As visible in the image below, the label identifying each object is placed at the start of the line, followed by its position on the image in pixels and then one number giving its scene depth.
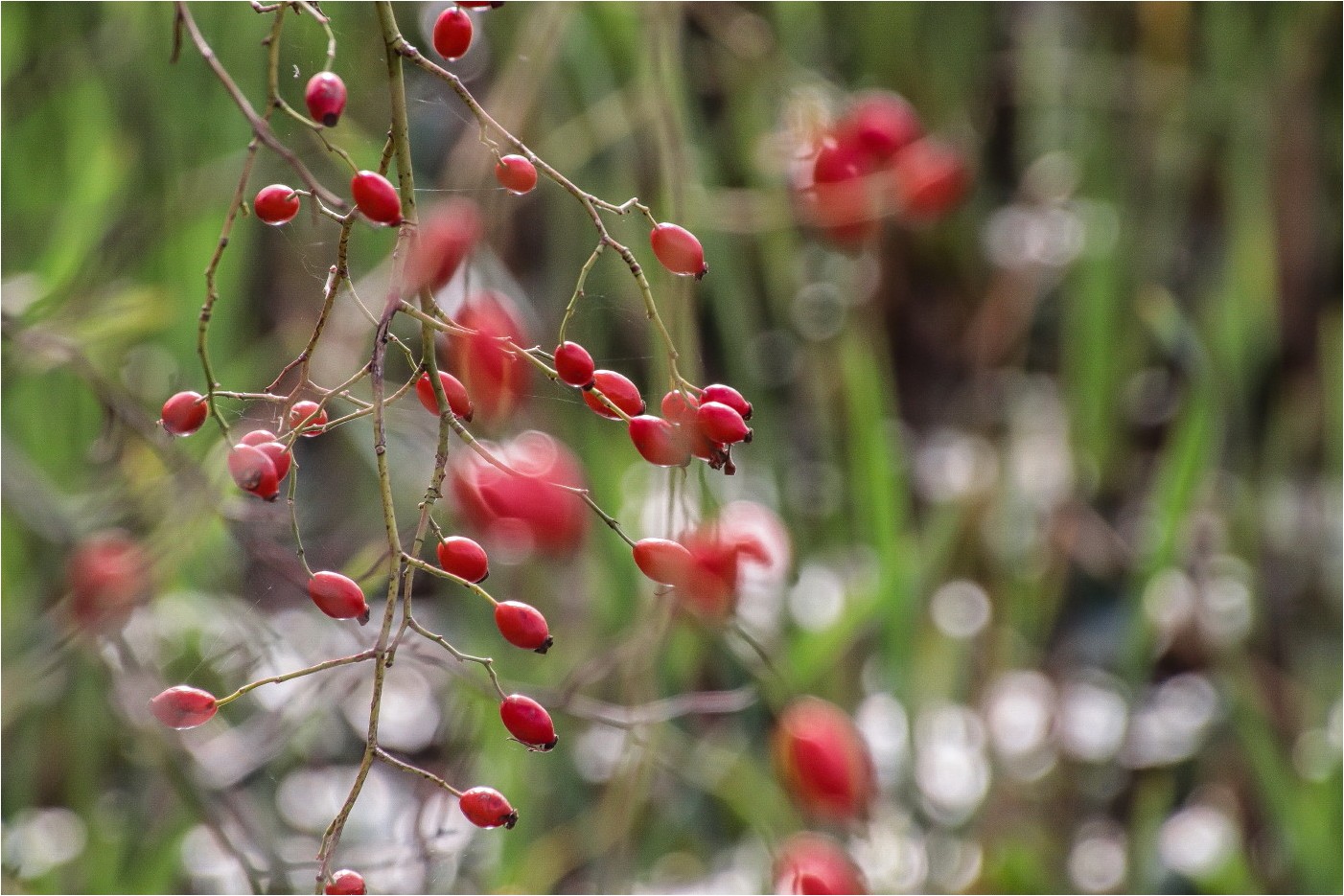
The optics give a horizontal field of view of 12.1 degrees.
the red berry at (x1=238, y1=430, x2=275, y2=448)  1.59
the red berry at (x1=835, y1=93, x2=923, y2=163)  2.28
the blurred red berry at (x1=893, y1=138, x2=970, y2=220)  2.47
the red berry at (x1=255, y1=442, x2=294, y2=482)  1.57
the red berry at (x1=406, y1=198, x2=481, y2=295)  1.62
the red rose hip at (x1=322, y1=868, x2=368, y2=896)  1.59
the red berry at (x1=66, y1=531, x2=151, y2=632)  1.94
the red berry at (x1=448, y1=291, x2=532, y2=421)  1.67
